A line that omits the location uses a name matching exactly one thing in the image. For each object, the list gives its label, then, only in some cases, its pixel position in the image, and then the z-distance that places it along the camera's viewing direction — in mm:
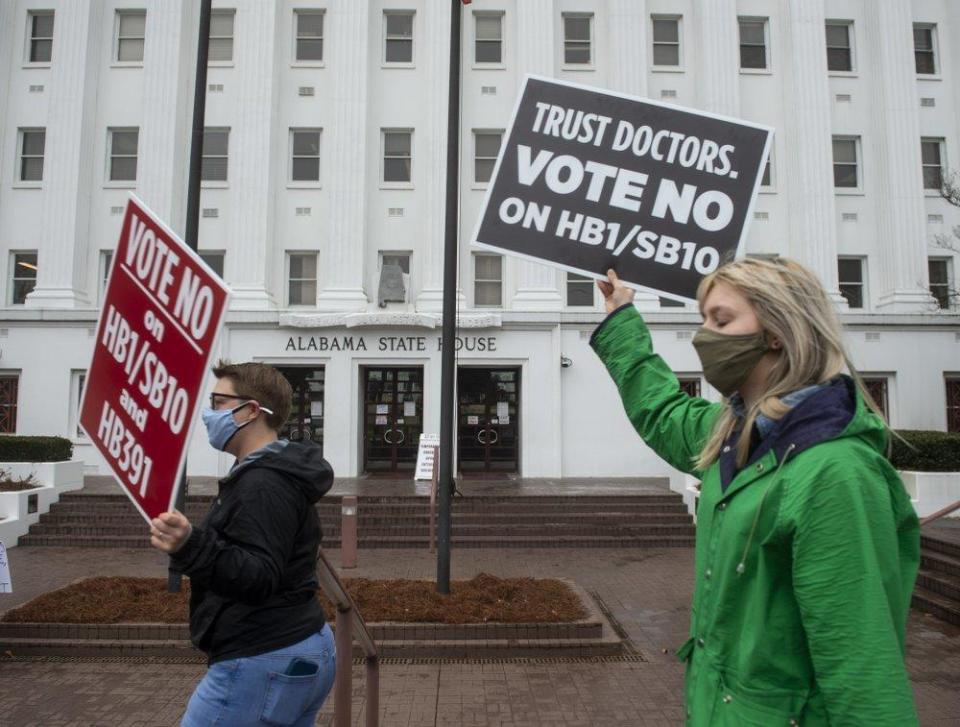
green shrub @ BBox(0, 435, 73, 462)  14272
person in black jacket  2250
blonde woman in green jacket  1469
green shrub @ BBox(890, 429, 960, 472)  13305
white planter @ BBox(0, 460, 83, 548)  12453
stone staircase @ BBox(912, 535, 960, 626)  8115
